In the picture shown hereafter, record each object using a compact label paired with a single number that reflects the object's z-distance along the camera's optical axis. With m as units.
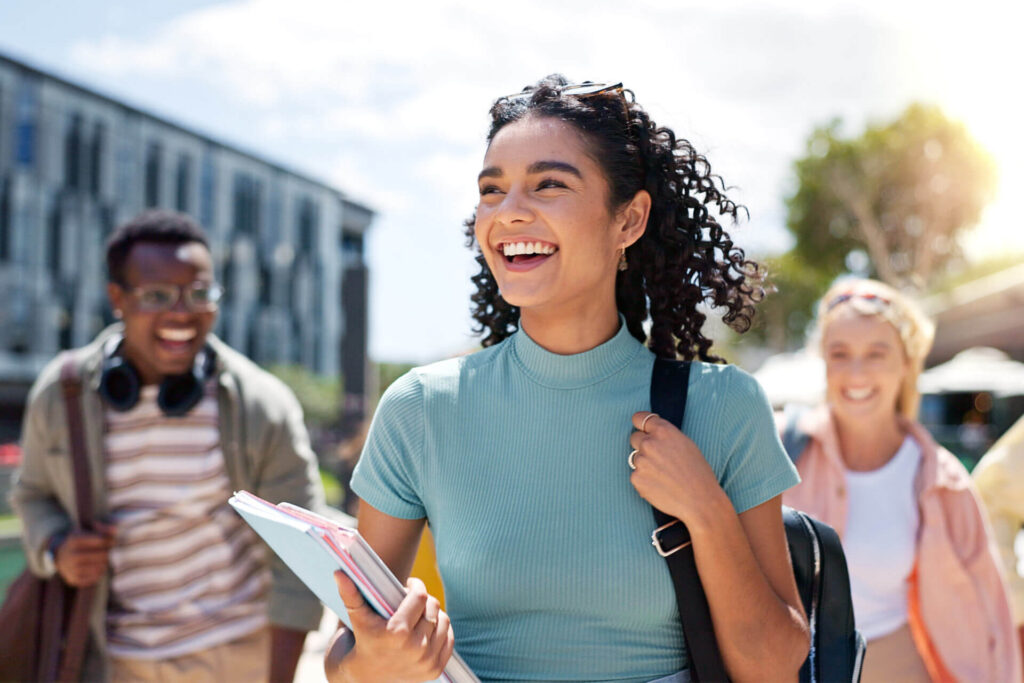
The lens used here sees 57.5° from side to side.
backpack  1.81
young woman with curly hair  1.66
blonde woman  2.98
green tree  28.97
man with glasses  3.10
